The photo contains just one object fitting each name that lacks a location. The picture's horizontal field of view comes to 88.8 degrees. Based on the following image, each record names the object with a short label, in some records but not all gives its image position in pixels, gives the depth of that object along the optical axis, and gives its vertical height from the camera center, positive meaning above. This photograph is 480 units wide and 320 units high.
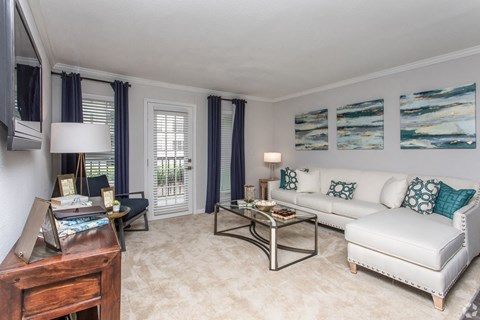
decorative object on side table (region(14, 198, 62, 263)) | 0.90 -0.30
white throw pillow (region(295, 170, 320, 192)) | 4.21 -0.40
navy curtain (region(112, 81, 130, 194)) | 3.76 +0.33
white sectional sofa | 1.90 -0.74
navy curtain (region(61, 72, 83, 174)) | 3.33 +0.77
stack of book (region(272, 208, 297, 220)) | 2.78 -0.65
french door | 4.22 -0.01
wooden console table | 0.81 -0.46
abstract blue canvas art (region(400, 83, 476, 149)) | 2.93 +0.50
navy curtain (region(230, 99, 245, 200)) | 5.00 +0.08
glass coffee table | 2.45 -0.82
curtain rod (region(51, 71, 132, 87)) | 3.33 +1.17
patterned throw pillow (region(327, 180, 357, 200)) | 3.73 -0.49
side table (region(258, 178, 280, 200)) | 5.17 -0.64
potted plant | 2.79 -0.54
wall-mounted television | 0.89 +0.35
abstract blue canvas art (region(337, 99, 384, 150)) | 3.79 +0.53
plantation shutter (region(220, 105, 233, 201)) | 5.00 +0.19
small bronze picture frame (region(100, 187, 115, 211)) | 2.72 -0.43
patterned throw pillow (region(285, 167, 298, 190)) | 4.35 -0.39
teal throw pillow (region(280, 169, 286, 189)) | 4.51 -0.43
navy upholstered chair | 3.13 -0.60
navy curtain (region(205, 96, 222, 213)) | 4.66 +0.17
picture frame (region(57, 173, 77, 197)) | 2.26 -0.25
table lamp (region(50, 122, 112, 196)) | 2.23 +0.19
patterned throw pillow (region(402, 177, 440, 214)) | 2.77 -0.44
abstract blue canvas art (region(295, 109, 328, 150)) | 4.58 +0.54
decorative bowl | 3.18 -0.62
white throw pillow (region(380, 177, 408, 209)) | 3.08 -0.46
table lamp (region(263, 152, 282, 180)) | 5.19 +0.02
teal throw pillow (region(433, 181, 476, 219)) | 2.54 -0.45
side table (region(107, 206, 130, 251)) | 2.80 -0.75
